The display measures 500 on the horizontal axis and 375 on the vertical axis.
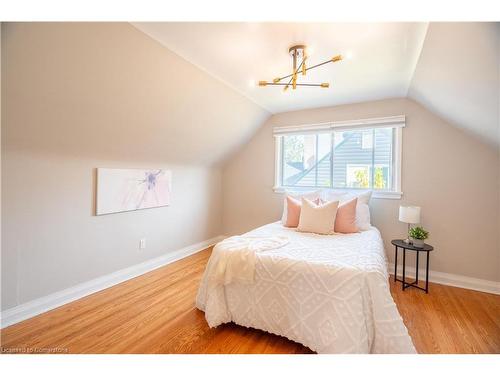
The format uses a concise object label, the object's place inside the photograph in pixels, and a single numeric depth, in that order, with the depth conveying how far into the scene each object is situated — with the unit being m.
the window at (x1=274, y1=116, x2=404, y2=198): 3.20
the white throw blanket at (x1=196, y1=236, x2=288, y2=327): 1.85
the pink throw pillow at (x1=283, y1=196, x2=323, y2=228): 2.91
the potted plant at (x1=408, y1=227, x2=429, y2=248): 2.62
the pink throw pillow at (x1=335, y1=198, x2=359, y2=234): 2.68
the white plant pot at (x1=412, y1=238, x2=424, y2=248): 2.62
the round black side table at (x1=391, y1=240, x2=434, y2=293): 2.53
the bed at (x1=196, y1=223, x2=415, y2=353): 1.47
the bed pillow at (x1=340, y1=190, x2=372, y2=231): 2.81
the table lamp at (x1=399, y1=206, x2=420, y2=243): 2.63
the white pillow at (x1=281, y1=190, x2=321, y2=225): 3.18
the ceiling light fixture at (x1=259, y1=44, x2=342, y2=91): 1.88
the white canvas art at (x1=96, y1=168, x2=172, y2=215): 2.55
